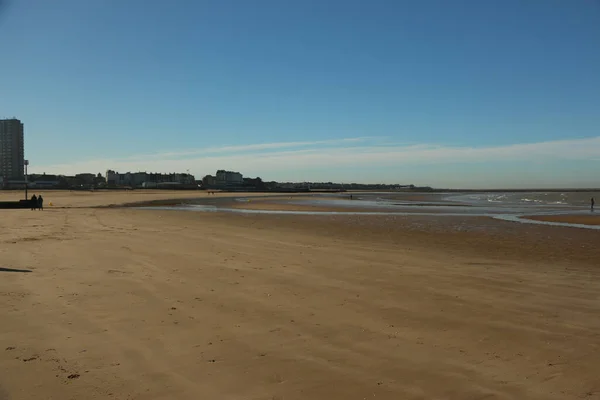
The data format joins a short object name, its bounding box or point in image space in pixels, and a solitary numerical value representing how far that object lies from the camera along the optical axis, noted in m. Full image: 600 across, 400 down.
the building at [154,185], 186.25
